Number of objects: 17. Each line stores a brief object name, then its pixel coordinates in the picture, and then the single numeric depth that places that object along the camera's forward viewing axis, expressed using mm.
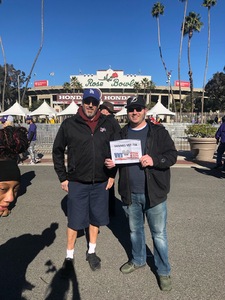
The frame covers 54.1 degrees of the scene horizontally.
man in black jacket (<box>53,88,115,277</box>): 2464
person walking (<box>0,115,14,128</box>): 5269
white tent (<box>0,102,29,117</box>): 15937
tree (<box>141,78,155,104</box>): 73533
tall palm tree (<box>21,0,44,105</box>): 31012
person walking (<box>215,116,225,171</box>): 7073
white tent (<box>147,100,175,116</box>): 18252
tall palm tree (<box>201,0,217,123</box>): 30203
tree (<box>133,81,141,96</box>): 73284
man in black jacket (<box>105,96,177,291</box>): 2172
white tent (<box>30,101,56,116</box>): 18131
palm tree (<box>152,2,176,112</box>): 35282
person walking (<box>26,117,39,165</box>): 8318
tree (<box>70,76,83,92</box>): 70517
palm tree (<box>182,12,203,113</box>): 33729
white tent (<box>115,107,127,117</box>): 24353
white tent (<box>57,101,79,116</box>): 16875
